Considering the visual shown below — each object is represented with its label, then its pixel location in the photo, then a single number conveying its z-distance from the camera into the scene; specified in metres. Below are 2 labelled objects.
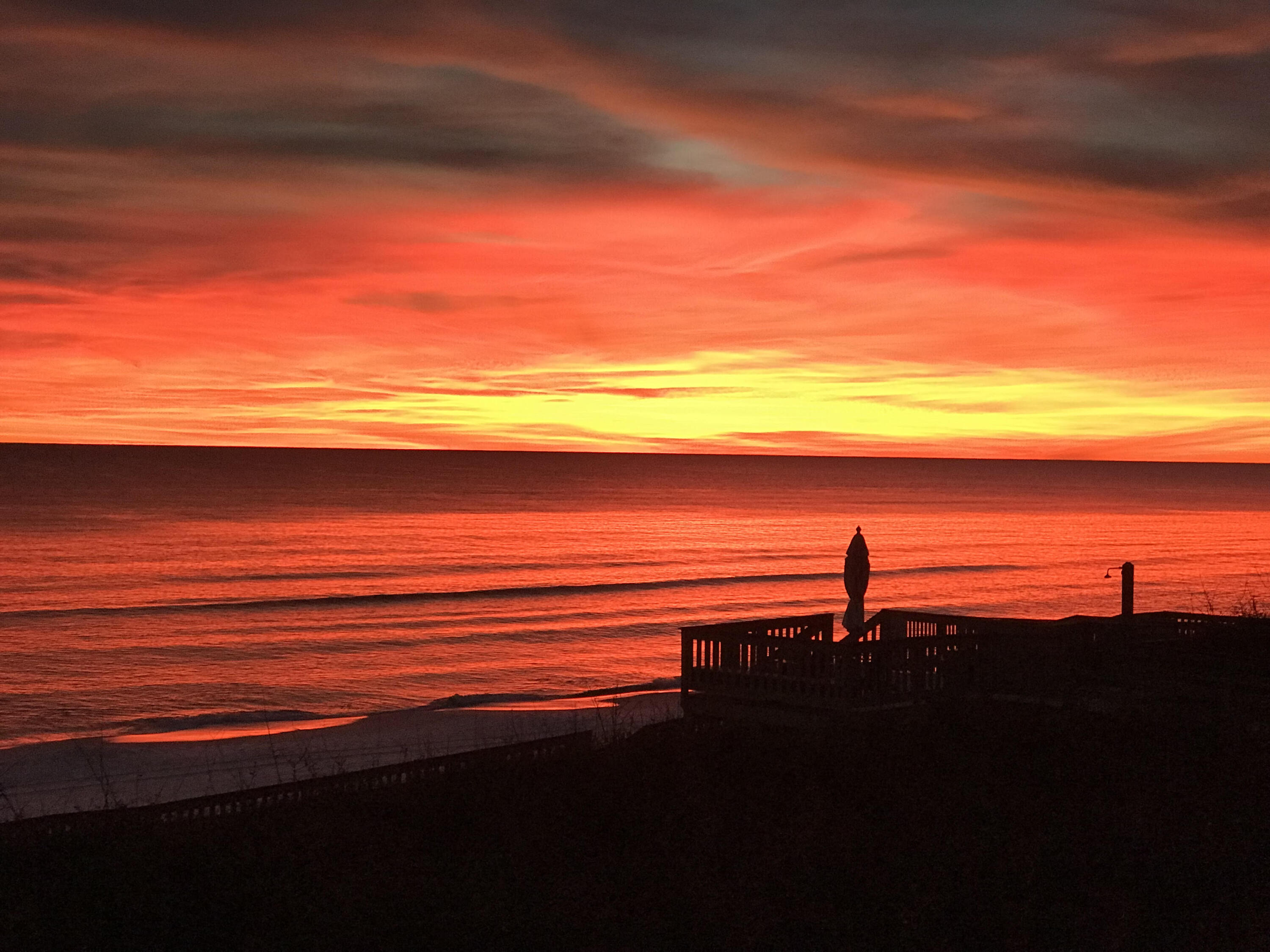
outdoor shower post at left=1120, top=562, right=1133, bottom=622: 21.11
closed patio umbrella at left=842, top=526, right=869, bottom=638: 16.00
